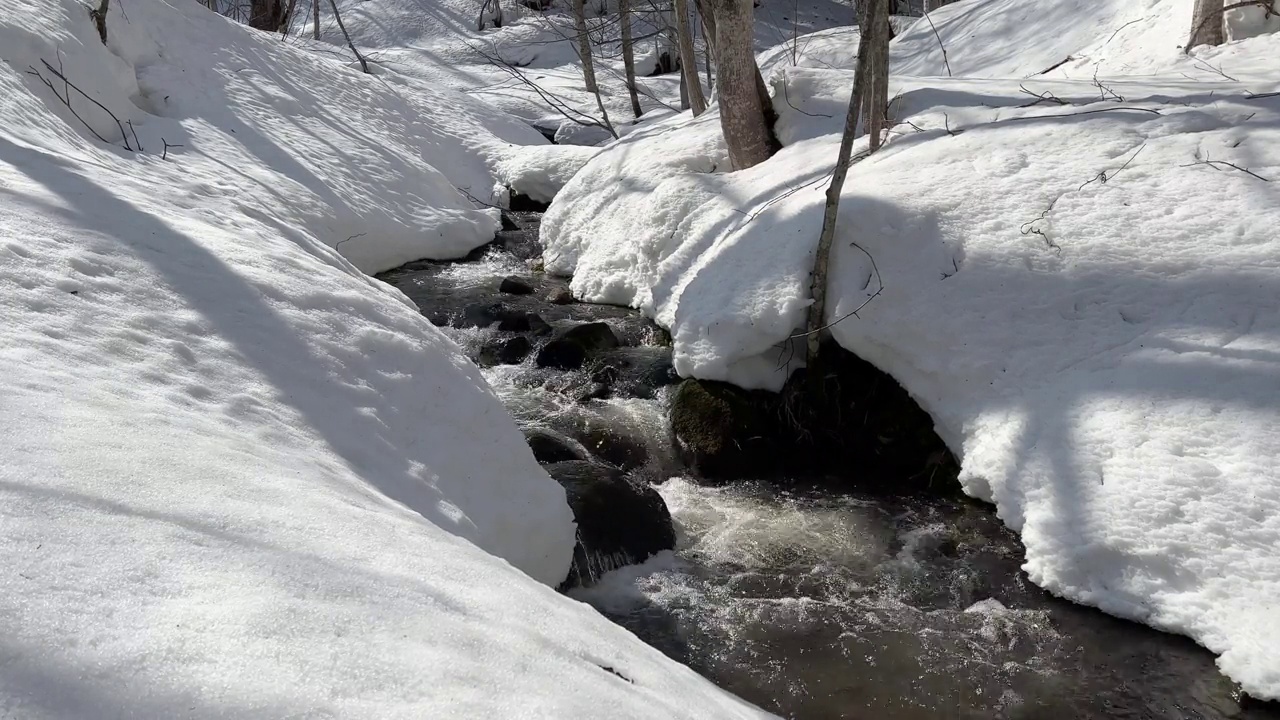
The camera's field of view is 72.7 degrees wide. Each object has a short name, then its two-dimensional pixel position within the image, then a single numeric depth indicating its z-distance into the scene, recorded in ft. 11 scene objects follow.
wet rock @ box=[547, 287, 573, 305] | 30.68
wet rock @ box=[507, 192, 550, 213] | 43.47
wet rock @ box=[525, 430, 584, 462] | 19.21
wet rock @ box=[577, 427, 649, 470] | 20.88
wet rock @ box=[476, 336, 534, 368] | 25.91
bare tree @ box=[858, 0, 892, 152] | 24.97
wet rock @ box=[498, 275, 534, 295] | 31.58
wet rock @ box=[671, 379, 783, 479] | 20.11
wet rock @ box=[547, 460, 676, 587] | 15.98
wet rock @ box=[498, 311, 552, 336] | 27.40
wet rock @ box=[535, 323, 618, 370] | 25.34
